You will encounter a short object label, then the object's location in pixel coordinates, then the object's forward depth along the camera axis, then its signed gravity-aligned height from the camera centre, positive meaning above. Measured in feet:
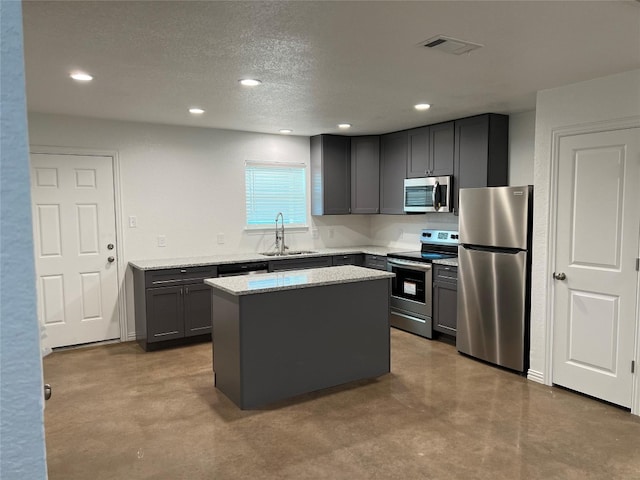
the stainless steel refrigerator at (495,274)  13.06 -1.91
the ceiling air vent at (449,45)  8.48 +3.11
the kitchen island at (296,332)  10.94 -3.04
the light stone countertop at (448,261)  15.76 -1.78
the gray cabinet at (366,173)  20.29 +1.65
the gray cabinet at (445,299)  15.74 -3.05
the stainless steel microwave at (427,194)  16.91 +0.60
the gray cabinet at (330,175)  20.03 +1.58
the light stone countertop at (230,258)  15.75 -1.73
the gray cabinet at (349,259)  19.43 -2.05
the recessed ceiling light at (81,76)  10.44 +3.11
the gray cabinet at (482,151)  15.49 +2.01
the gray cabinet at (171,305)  15.35 -3.14
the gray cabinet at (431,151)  16.88 +2.25
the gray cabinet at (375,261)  18.86 -2.12
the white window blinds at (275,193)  19.31 +0.79
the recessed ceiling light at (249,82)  11.00 +3.10
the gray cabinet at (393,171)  19.02 +1.67
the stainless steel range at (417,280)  16.83 -2.61
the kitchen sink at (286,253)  18.50 -1.73
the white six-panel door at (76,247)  15.19 -1.14
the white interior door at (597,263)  10.78 -1.32
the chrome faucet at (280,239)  19.63 -1.18
